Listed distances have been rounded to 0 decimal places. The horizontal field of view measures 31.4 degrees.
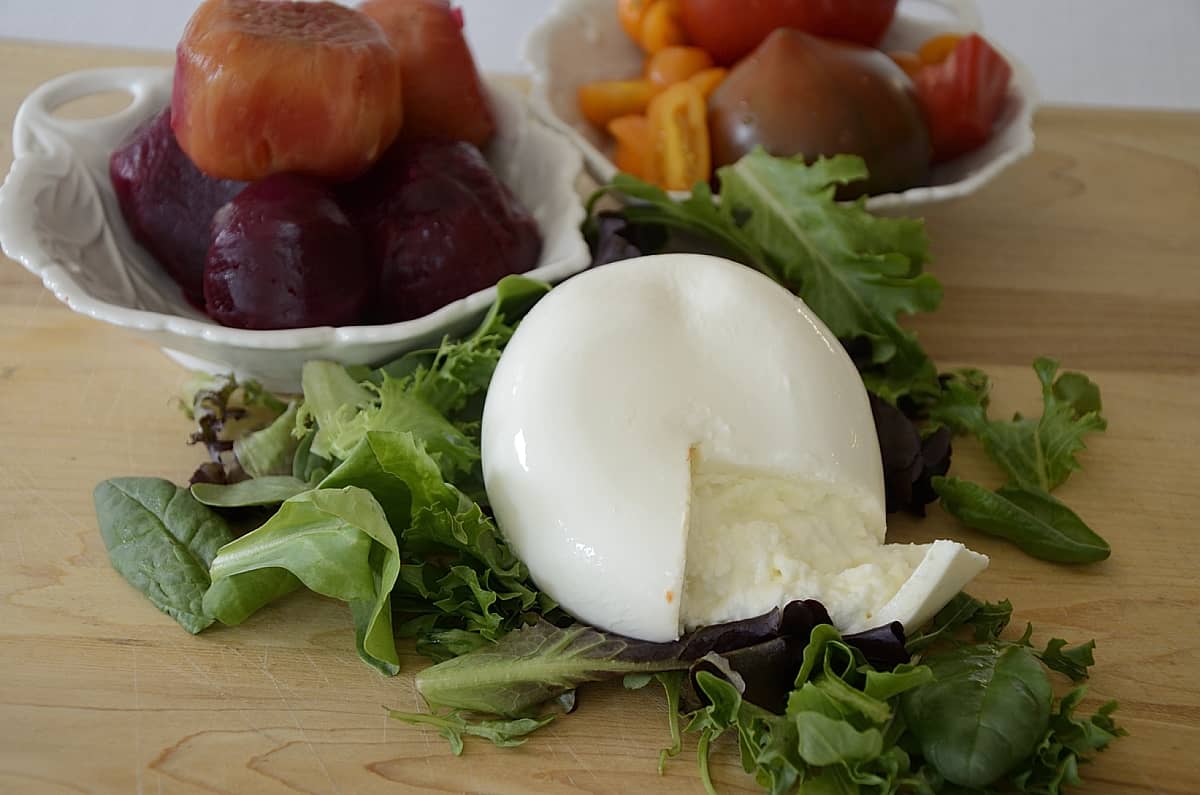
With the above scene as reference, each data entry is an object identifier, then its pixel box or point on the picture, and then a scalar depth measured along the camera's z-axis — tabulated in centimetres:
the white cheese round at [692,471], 56
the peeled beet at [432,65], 68
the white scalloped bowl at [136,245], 62
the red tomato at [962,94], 75
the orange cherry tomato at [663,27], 78
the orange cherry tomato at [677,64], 77
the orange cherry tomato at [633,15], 79
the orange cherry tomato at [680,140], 73
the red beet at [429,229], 64
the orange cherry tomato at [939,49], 78
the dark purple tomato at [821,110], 72
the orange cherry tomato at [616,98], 77
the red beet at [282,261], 62
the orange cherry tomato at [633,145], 75
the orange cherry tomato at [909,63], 77
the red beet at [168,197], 65
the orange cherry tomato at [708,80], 76
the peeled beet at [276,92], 62
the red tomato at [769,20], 76
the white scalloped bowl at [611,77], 73
